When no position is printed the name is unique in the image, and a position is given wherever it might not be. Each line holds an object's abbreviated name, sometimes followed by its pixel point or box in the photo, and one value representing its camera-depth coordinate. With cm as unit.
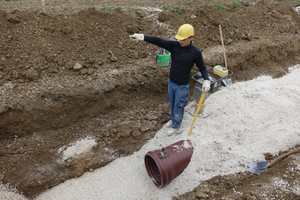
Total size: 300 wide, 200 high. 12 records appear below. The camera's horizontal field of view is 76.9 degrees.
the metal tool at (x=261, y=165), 326
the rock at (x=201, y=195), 297
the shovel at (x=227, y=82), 522
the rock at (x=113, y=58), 468
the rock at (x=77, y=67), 436
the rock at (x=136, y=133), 404
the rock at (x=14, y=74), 403
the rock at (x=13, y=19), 445
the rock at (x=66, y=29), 471
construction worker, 311
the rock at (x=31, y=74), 406
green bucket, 469
